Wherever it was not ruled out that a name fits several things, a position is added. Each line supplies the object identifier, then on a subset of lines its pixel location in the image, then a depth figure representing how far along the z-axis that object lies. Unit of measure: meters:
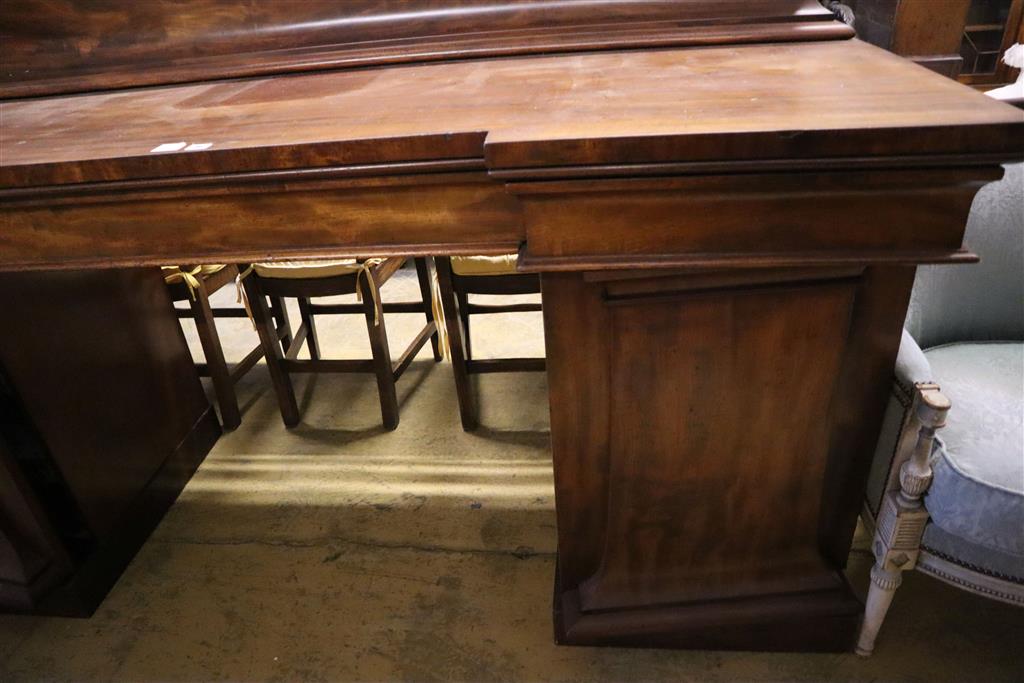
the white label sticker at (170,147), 0.89
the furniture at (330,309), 1.96
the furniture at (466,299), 1.93
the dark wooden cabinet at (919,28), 1.89
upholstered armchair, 1.06
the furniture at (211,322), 2.09
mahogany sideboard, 0.81
